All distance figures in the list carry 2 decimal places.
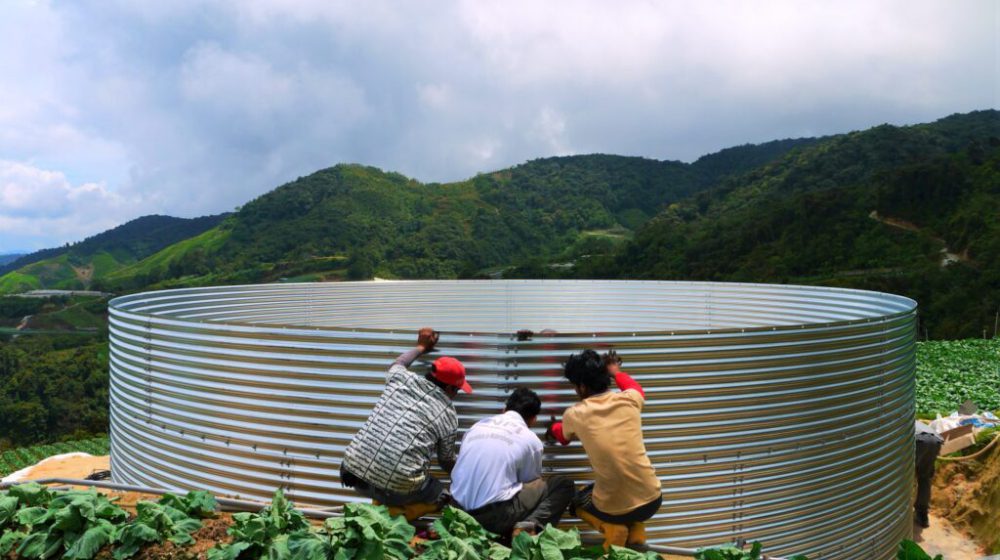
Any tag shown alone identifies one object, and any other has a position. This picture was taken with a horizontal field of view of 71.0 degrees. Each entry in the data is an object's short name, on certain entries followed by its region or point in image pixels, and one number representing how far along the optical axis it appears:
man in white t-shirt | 4.19
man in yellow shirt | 4.22
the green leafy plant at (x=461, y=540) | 3.76
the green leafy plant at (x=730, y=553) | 3.86
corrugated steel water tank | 5.00
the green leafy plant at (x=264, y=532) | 3.96
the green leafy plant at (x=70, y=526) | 4.21
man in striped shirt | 4.32
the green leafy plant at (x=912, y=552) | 3.59
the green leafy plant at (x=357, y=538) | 3.80
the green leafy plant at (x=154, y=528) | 4.21
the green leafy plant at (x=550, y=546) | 3.75
